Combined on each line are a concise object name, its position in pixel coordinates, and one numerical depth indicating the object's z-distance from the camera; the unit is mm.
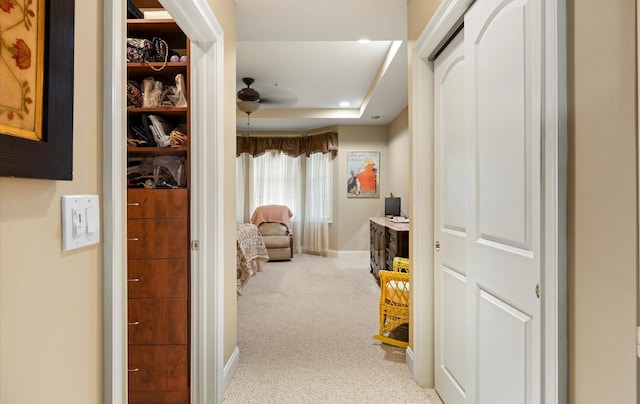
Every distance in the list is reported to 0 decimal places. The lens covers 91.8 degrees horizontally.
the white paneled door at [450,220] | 1562
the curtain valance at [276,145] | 6625
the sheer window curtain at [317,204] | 6398
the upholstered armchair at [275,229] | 5730
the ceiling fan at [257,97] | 4363
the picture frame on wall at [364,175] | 6230
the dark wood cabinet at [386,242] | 3445
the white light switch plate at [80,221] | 662
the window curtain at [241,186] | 6613
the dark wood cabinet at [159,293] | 1733
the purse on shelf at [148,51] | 1811
